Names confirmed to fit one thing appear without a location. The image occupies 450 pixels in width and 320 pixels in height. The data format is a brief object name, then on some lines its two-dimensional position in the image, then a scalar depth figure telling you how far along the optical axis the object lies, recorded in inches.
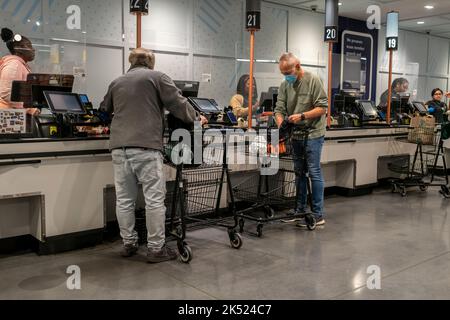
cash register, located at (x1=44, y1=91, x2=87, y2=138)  145.6
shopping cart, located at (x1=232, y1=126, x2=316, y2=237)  172.7
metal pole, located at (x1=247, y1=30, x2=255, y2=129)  210.7
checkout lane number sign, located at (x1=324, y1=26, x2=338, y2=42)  235.1
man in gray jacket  132.5
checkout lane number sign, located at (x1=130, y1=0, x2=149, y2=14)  172.6
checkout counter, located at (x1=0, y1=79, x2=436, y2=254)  135.6
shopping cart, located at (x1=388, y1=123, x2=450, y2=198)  251.3
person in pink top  165.8
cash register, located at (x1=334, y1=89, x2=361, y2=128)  251.9
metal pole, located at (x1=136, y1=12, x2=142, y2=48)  173.7
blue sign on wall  450.9
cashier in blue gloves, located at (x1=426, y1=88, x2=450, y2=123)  311.7
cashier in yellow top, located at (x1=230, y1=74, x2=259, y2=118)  254.5
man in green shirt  173.5
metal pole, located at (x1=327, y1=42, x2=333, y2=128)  234.7
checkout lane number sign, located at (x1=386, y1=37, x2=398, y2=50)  275.3
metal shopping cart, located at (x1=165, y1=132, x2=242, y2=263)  139.7
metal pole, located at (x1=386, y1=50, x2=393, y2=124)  279.4
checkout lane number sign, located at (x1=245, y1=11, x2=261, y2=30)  205.4
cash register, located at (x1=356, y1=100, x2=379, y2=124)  255.6
